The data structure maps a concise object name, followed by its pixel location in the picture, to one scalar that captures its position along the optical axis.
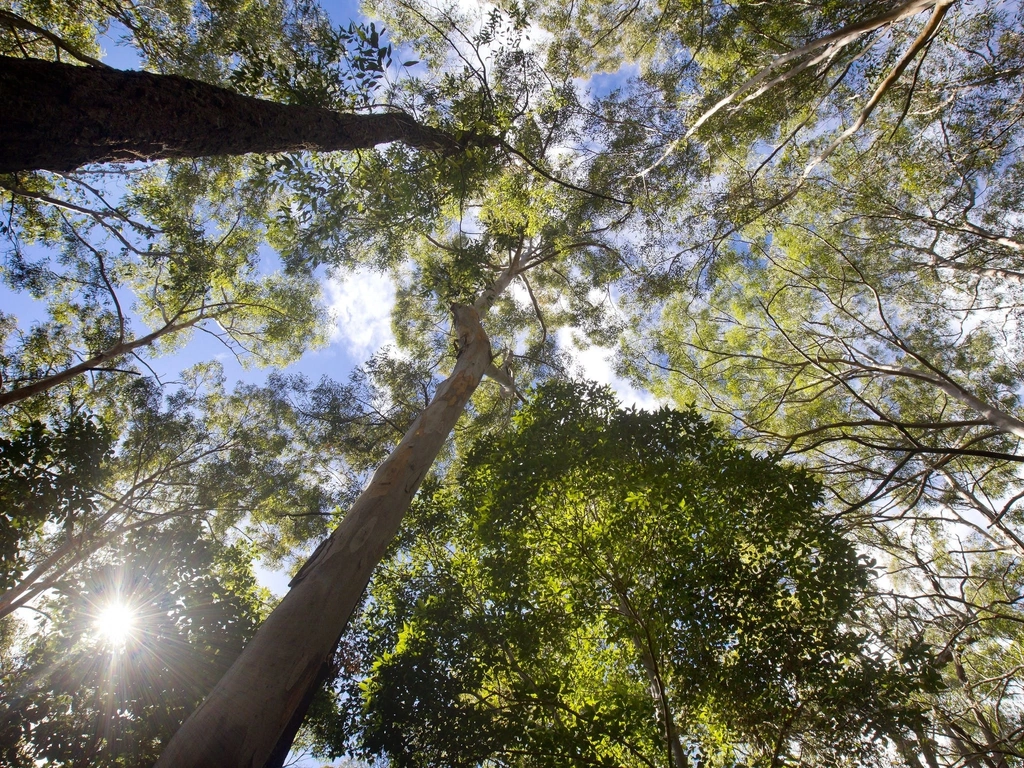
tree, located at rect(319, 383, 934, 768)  3.56
